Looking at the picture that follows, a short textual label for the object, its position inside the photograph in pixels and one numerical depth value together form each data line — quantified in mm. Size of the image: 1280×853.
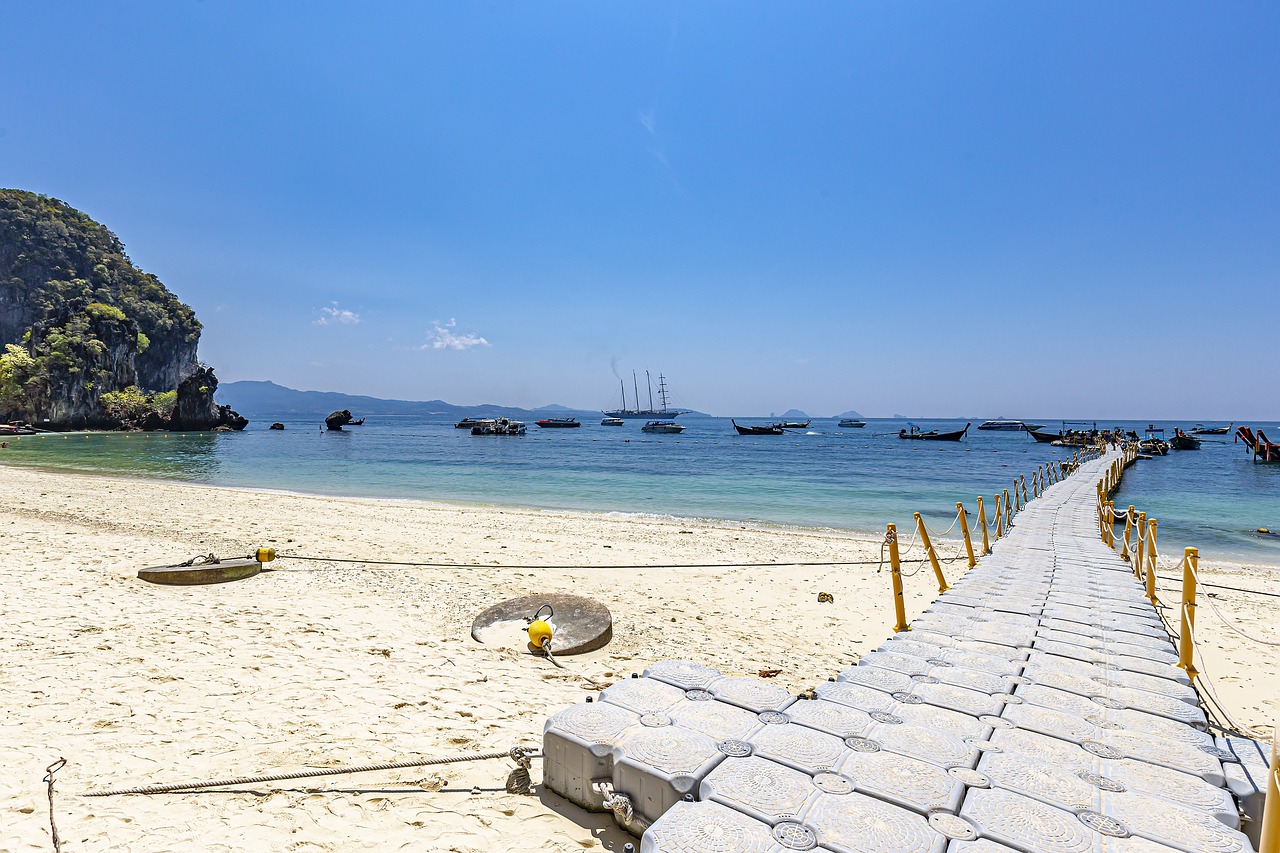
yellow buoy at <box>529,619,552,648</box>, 6629
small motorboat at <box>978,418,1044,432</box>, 130288
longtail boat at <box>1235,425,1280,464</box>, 51375
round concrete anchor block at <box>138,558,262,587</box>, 8758
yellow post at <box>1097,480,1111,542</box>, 13622
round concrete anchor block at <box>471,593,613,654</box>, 7007
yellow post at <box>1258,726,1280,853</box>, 1505
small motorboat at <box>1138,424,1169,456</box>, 56688
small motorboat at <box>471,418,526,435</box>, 89000
